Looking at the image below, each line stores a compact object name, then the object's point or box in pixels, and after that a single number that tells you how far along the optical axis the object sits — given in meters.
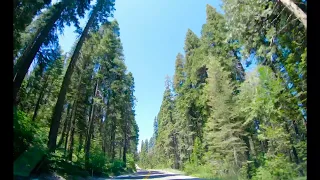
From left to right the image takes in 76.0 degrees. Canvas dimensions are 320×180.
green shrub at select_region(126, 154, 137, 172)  46.09
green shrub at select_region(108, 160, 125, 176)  24.40
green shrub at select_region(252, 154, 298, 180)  9.91
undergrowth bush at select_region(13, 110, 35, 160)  8.23
